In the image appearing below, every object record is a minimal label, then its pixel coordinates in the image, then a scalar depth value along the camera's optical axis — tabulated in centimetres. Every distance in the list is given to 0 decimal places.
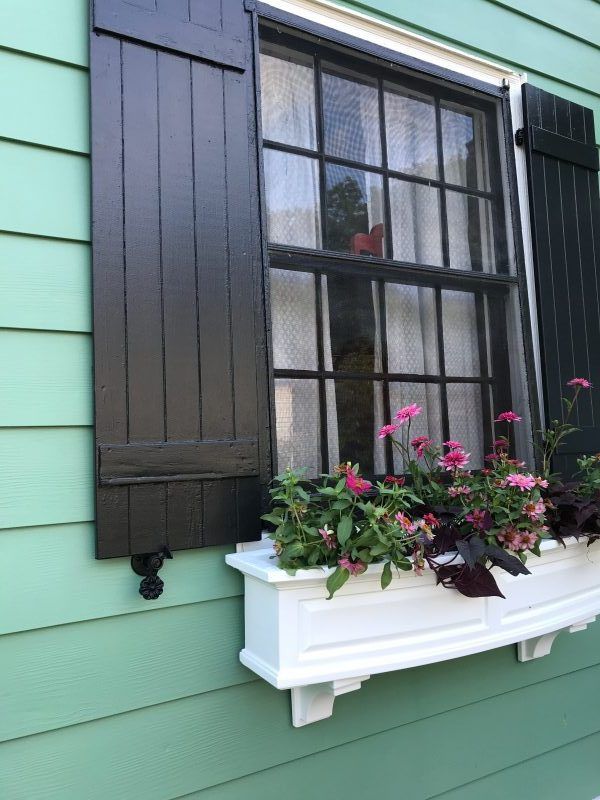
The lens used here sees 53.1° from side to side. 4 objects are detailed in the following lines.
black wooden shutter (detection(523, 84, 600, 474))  186
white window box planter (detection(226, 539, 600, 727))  118
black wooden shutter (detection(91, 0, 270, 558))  122
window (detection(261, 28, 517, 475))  156
